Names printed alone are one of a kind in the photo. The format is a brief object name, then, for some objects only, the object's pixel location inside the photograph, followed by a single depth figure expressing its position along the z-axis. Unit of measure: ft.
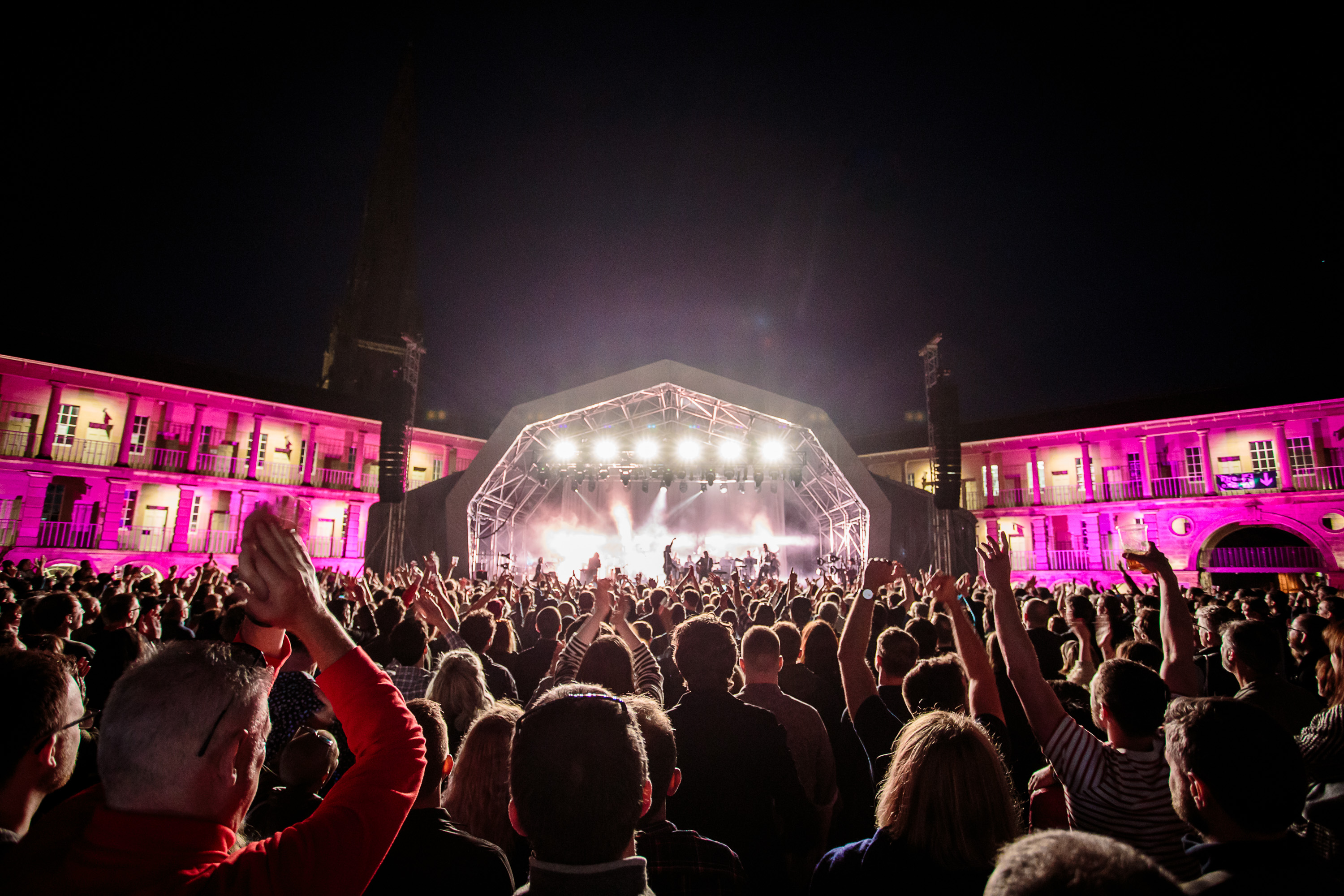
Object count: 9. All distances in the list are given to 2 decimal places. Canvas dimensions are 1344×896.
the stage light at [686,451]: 74.28
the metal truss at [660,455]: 68.33
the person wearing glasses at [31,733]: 4.99
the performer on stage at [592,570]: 81.30
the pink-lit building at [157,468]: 74.54
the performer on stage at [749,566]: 81.52
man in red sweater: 3.68
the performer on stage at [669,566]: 75.32
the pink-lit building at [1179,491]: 76.84
